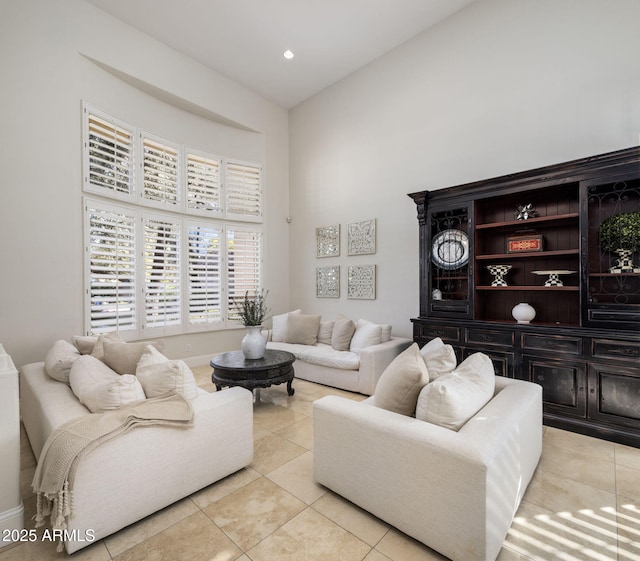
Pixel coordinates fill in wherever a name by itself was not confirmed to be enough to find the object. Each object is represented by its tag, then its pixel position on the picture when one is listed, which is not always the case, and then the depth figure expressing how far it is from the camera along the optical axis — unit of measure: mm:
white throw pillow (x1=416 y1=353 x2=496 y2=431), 1725
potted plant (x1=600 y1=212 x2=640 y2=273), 2824
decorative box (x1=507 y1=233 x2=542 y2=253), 3393
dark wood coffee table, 3225
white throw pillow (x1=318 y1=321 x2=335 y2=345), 4863
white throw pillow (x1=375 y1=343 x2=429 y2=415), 1927
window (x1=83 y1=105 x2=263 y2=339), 4266
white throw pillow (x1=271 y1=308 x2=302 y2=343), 5089
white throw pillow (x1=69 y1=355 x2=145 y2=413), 1896
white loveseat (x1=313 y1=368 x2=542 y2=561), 1462
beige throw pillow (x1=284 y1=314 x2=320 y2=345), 4863
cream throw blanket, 1527
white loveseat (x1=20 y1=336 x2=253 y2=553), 1626
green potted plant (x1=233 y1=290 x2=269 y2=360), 3545
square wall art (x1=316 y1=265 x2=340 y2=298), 5615
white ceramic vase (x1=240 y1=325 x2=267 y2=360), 3562
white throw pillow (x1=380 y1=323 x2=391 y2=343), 4293
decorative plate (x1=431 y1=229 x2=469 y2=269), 3816
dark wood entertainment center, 2777
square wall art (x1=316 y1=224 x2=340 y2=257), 5609
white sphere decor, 3363
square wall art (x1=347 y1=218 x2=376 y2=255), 5090
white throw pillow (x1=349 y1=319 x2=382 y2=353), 4238
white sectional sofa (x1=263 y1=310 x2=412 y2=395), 3891
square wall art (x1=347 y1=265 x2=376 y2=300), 5078
